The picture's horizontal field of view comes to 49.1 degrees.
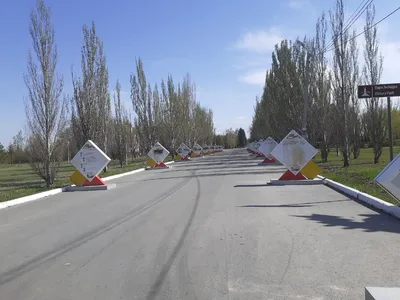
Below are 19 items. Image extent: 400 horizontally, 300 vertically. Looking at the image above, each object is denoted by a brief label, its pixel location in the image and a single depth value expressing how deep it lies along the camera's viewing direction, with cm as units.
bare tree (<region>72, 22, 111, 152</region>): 3084
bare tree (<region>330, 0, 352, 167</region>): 2639
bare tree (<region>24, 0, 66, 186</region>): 2170
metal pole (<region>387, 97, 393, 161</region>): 1540
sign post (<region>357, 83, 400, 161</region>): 1425
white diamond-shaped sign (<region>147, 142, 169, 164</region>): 3216
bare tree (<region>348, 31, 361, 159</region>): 2792
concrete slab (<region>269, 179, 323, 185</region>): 1683
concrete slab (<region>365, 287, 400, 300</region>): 366
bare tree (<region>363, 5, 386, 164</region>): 2735
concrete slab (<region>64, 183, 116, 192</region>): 1764
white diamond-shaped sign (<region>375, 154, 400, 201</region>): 783
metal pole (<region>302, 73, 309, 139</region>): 2812
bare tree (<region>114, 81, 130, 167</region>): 4331
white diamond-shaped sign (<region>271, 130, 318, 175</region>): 1708
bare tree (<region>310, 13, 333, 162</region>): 3356
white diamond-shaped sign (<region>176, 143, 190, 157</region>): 4881
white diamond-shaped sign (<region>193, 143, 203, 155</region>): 6430
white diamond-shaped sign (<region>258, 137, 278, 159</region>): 3194
